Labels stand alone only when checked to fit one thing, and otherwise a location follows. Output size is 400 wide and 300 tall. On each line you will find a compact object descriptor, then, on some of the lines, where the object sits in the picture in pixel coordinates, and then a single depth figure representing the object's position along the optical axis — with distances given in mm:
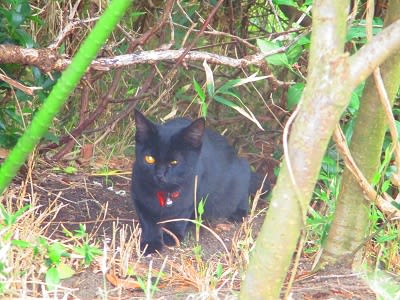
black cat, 3152
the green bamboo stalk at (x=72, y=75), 1240
